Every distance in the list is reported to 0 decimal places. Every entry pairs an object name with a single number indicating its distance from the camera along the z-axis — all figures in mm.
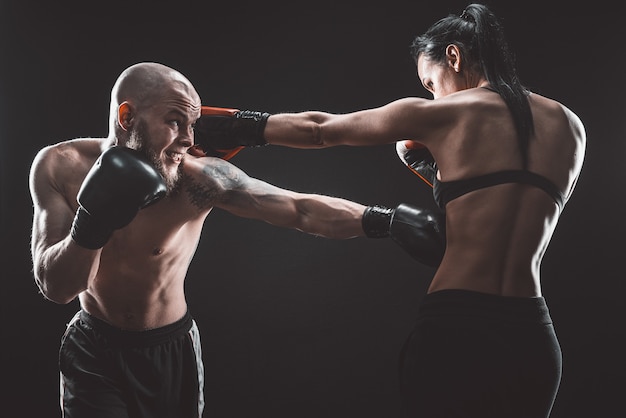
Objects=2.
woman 1573
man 2096
